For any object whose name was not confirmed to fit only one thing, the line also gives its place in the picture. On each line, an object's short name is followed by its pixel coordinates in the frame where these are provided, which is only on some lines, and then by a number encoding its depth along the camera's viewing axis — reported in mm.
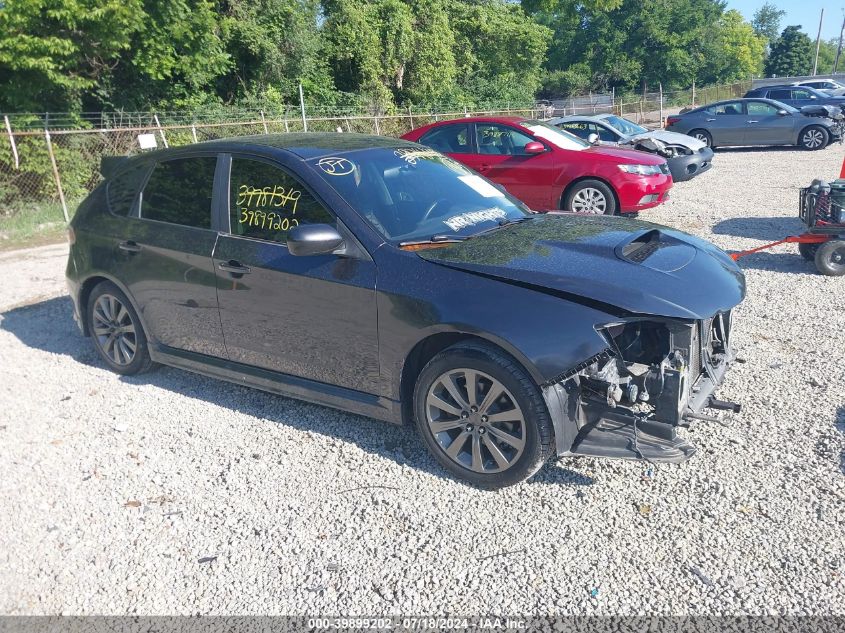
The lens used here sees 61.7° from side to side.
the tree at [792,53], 90250
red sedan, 10094
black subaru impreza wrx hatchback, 3436
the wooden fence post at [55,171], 13242
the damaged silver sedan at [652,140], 14203
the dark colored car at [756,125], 20359
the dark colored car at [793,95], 24953
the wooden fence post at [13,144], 13352
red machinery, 7375
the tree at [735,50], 68375
